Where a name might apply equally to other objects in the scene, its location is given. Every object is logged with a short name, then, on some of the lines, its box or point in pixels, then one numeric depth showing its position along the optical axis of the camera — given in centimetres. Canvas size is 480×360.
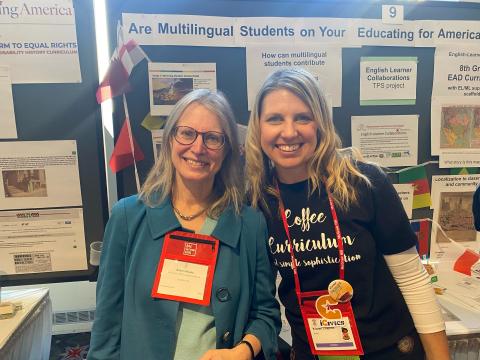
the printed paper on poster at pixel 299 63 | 159
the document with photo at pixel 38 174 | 149
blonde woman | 112
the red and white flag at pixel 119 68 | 149
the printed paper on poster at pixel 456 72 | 170
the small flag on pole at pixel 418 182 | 174
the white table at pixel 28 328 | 118
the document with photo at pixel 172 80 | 153
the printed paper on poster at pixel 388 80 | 167
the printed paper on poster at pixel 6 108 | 145
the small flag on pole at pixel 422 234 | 178
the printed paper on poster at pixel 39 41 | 142
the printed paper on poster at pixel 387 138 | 170
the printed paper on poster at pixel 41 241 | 152
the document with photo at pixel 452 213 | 177
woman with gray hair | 109
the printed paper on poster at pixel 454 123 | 173
